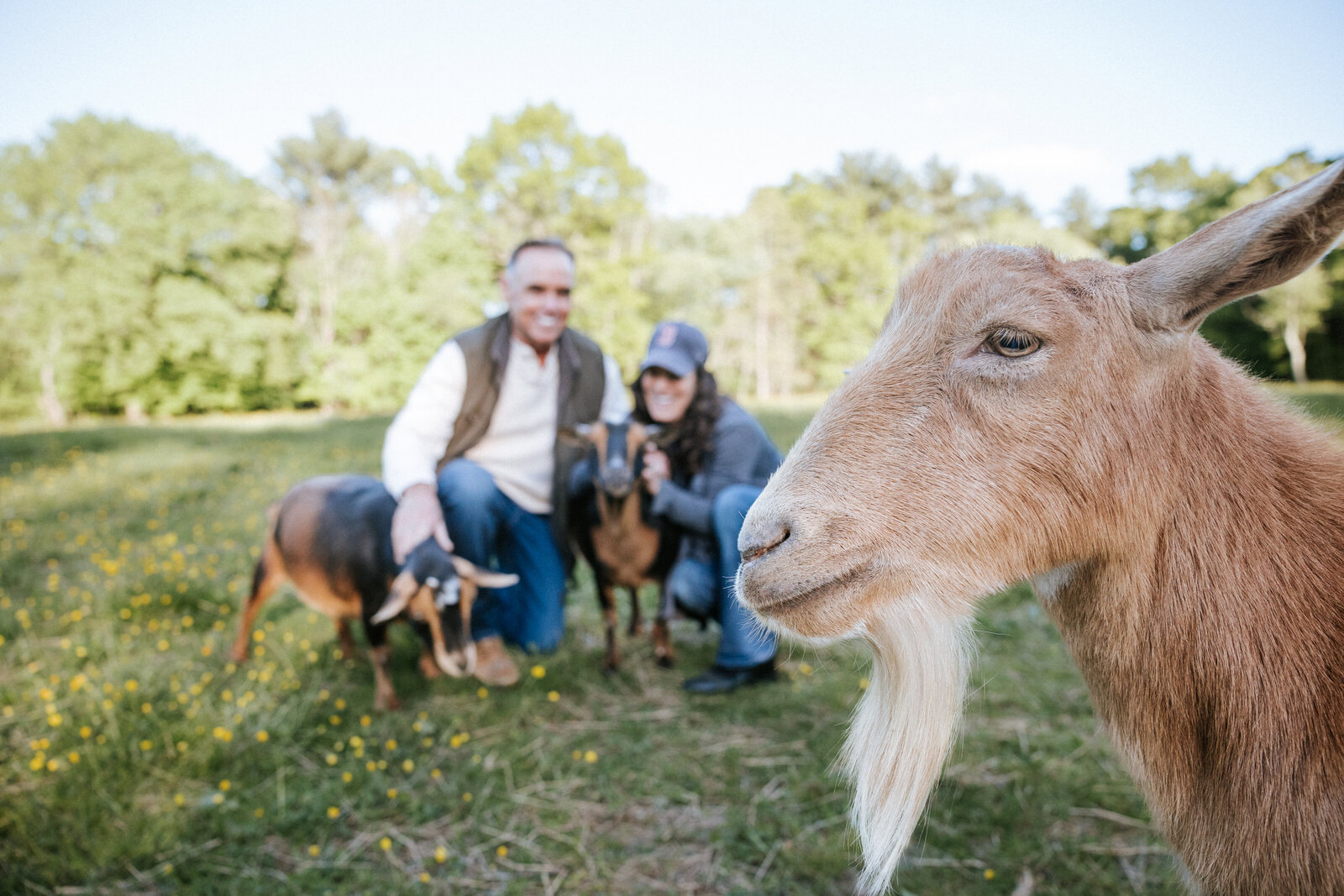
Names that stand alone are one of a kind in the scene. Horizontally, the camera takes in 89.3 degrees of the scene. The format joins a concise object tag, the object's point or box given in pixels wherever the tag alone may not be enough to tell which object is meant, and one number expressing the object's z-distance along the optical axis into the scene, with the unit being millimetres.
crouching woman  3604
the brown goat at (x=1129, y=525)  1303
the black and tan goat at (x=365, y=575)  3086
